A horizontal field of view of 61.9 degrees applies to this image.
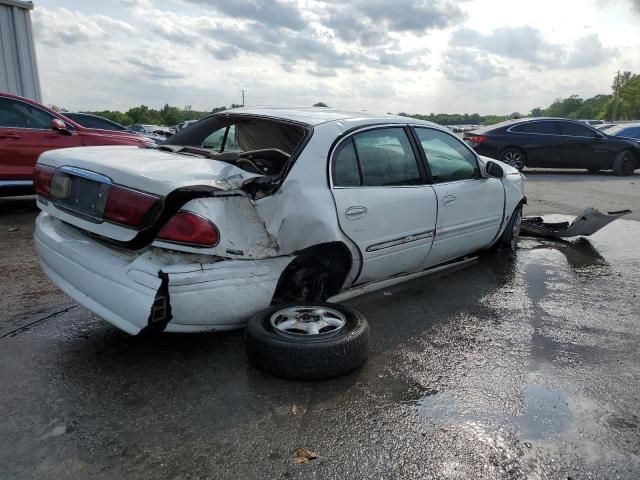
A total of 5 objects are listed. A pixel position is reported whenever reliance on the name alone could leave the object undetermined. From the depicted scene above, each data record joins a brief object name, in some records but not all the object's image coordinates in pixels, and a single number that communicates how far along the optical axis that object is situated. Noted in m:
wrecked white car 2.75
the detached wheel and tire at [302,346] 2.78
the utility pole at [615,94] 89.34
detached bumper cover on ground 6.21
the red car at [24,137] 7.08
